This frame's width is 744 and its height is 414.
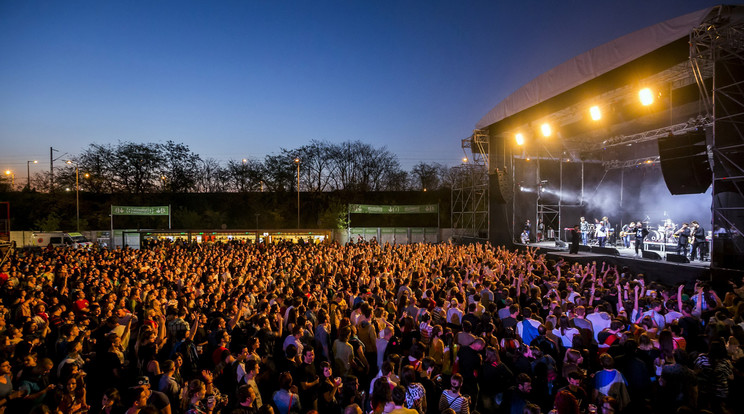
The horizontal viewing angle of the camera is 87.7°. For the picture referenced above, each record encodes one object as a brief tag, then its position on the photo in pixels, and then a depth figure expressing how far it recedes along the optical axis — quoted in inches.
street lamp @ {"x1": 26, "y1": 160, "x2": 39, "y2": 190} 1450.5
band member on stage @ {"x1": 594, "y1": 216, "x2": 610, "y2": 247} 656.5
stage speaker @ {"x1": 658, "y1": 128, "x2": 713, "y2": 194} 402.0
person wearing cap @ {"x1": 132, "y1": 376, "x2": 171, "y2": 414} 125.4
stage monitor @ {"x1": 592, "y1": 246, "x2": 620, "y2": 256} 540.4
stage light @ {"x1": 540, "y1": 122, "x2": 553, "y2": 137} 609.0
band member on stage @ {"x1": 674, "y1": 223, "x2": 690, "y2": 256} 502.0
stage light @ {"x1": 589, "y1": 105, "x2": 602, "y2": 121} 526.9
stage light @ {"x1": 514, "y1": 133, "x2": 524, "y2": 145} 697.0
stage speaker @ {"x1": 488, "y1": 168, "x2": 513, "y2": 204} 693.9
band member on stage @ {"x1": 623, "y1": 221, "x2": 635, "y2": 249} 706.2
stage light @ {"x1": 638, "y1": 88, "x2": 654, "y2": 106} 444.5
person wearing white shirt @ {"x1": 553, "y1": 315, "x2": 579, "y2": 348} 191.5
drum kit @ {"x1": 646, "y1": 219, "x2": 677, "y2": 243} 644.1
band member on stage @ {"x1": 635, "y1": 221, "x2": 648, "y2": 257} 580.1
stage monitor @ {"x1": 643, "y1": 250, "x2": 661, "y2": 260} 482.3
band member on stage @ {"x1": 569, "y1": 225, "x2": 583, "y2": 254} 569.1
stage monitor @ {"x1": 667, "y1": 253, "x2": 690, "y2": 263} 435.5
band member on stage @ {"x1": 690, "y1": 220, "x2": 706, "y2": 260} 487.2
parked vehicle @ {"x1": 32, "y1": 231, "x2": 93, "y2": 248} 880.9
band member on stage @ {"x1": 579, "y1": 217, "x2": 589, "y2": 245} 746.2
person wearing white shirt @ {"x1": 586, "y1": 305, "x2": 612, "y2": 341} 207.6
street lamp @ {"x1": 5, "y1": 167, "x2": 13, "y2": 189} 1497.3
